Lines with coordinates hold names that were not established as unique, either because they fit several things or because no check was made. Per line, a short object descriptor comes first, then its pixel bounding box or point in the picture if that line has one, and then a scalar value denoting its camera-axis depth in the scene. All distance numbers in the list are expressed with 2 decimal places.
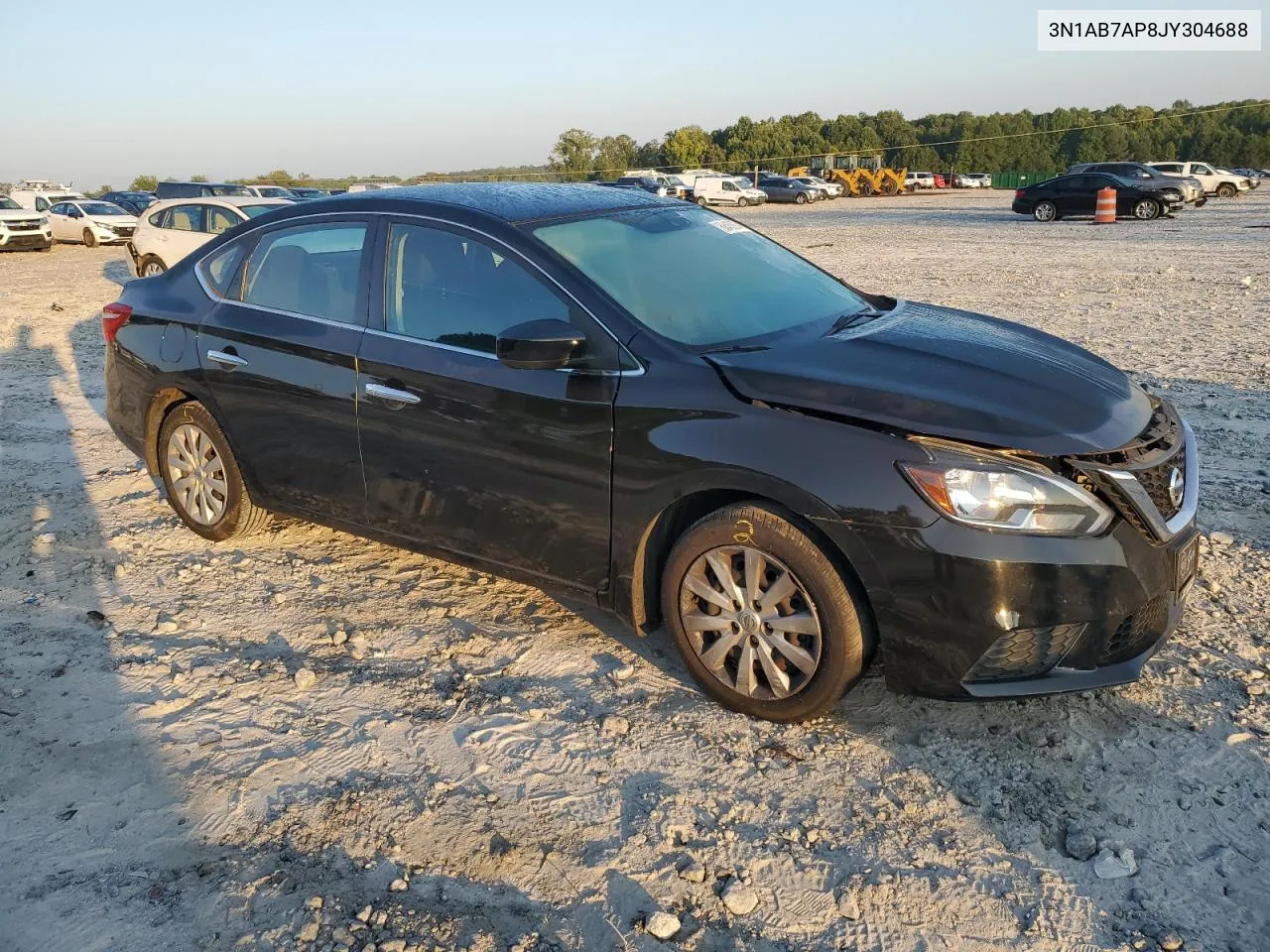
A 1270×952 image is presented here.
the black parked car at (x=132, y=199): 38.31
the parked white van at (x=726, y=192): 47.81
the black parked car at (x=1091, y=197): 27.80
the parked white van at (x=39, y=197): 32.72
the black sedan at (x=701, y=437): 2.98
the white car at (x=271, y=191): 27.21
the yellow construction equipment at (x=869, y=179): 59.78
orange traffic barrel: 26.91
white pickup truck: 38.12
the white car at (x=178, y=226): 14.78
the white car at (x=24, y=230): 25.55
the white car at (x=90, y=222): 28.09
